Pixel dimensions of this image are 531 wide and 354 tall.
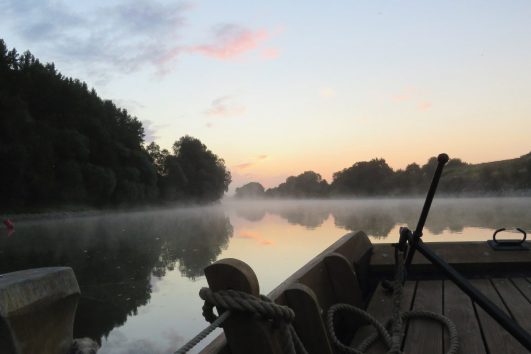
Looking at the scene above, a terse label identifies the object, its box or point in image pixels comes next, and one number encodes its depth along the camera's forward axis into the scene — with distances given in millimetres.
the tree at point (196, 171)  80719
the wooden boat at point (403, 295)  1775
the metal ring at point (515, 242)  4508
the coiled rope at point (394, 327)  2510
